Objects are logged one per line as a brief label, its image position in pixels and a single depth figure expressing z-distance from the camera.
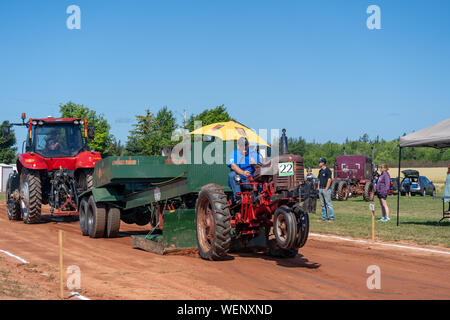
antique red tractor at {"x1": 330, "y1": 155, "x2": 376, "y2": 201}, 28.47
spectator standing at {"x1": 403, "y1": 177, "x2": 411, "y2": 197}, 35.22
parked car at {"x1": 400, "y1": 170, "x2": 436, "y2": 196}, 35.28
